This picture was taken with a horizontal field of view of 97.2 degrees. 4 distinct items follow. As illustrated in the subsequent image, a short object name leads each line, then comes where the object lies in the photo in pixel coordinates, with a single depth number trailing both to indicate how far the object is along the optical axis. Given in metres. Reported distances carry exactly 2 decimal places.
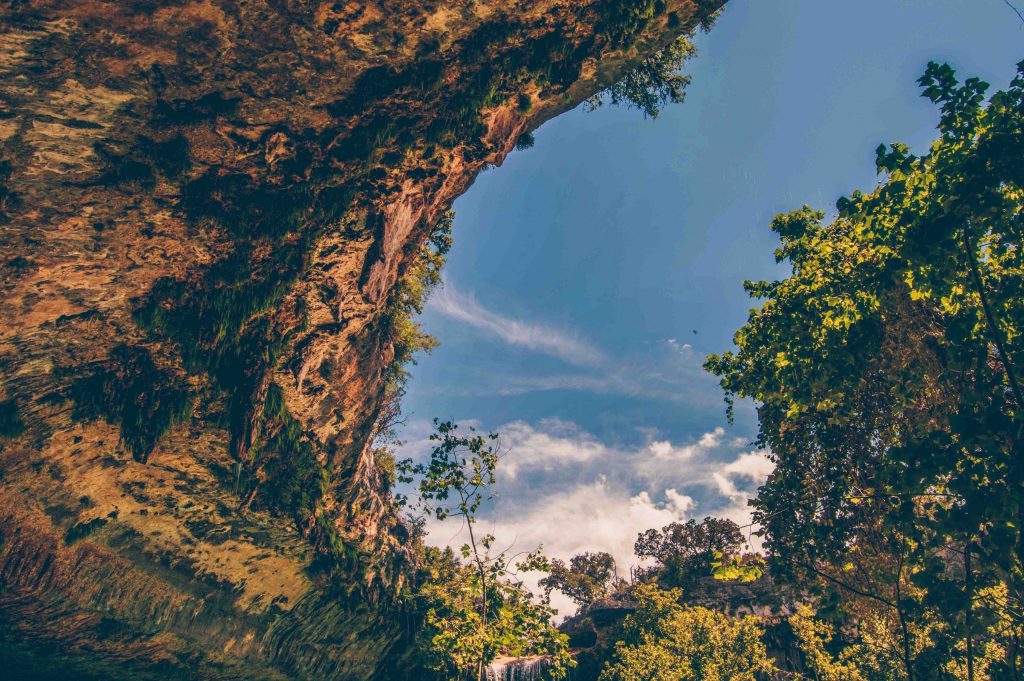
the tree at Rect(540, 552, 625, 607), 58.19
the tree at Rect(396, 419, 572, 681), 12.34
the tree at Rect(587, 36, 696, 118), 16.55
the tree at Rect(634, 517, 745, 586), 39.12
